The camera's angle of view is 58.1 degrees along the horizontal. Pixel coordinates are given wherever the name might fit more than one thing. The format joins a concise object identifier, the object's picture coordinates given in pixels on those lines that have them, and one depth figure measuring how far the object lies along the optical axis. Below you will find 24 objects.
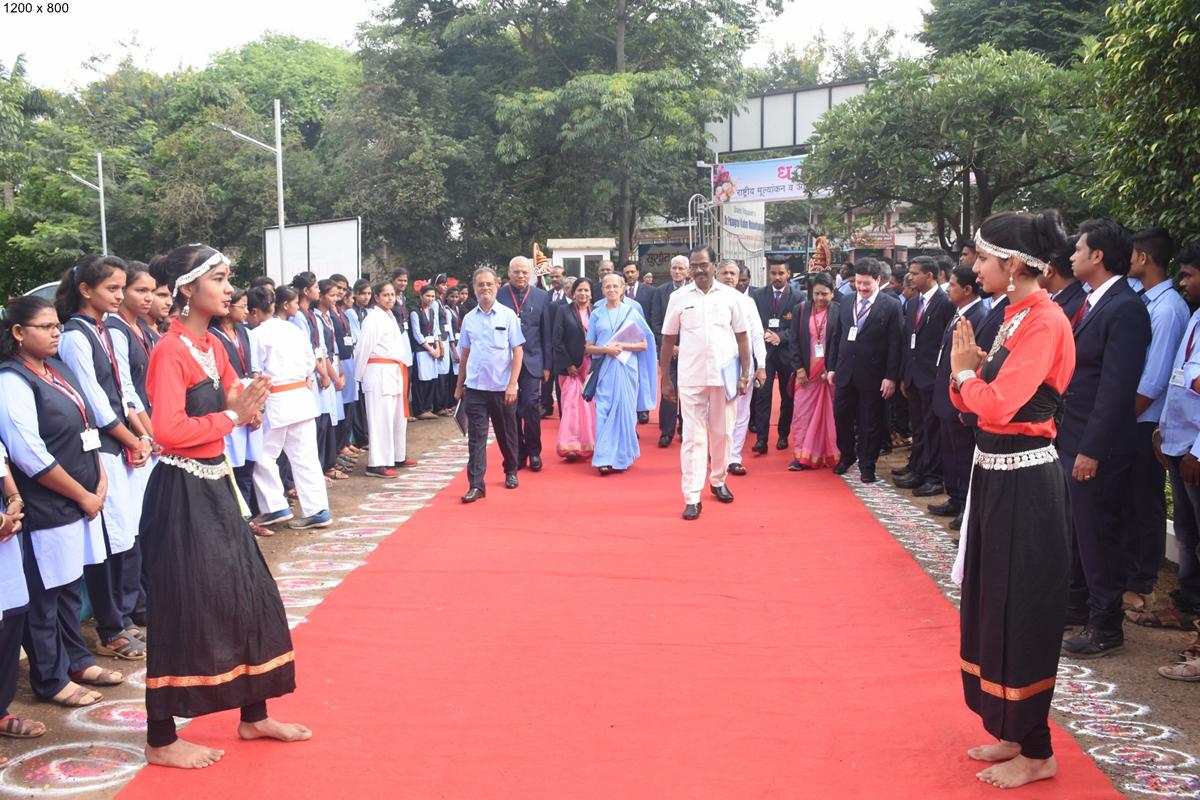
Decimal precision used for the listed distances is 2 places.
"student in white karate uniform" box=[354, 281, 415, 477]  9.49
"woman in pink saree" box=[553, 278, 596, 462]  10.44
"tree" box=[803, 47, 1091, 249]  12.21
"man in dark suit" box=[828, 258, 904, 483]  9.09
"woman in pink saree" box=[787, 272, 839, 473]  9.84
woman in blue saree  9.72
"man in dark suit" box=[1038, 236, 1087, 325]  5.12
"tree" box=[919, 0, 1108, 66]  18.23
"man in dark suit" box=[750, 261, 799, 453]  10.74
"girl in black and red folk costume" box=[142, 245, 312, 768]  3.66
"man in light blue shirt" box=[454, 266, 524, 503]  8.61
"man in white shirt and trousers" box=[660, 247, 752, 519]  7.77
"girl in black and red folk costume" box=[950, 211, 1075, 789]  3.50
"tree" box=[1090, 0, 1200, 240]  5.69
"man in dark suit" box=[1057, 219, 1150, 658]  4.71
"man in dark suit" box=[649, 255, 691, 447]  11.28
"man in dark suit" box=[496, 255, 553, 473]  9.92
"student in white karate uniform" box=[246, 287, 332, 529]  7.43
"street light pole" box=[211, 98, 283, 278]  25.22
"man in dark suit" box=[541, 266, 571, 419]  12.50
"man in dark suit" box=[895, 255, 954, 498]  8.39
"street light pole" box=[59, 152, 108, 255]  32.75
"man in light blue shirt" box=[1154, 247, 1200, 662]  4.74
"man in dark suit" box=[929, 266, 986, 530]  7.24
